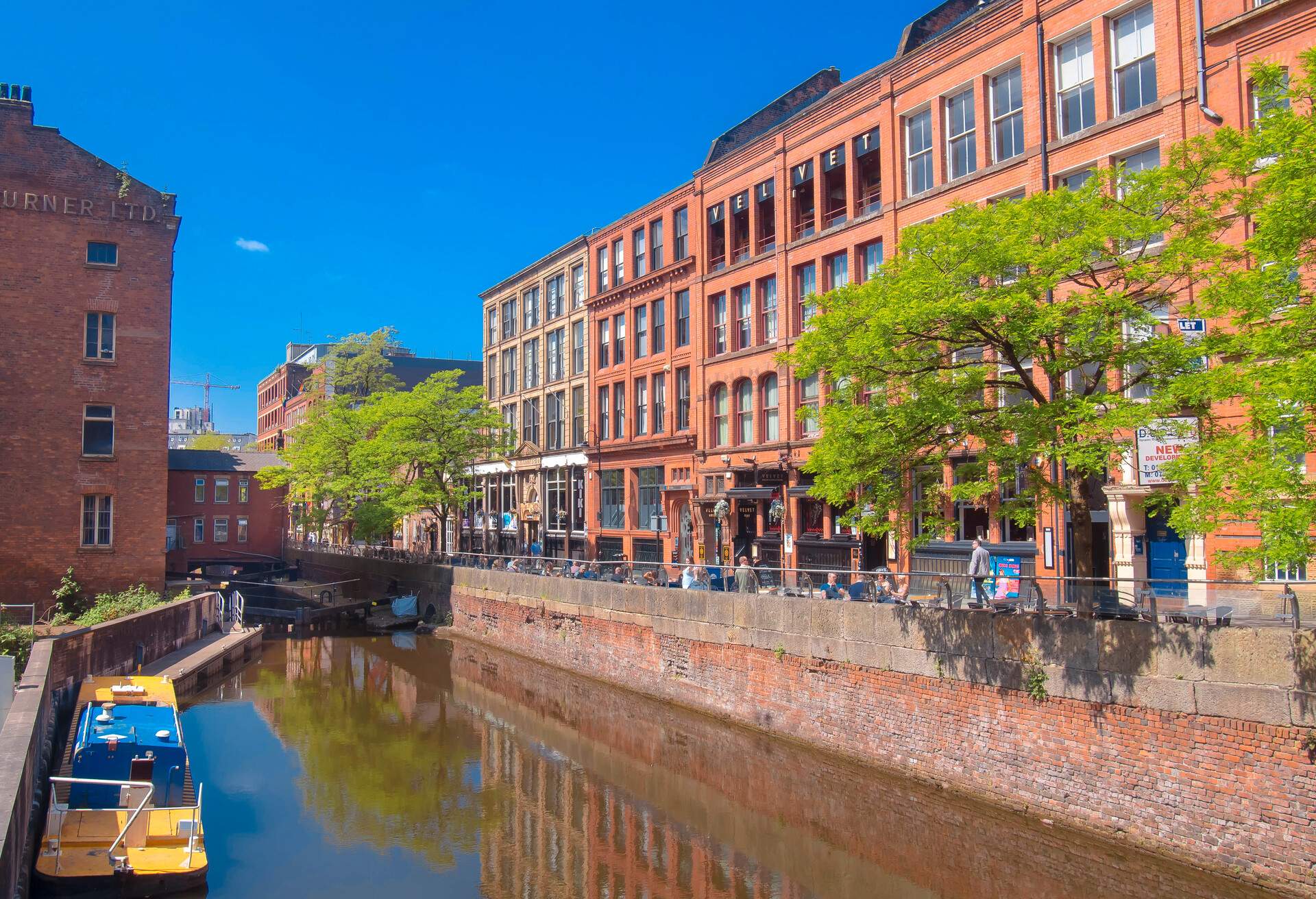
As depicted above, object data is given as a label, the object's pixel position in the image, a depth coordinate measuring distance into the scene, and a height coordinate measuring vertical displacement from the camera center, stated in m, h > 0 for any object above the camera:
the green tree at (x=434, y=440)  44.69 +3.88
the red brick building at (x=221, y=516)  55.22 +0.33
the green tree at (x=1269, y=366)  11.41 +1.90
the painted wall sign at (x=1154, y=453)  18.81 +1.32
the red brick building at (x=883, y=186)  22.12 +10.01
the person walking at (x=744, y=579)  24.17 -1.55
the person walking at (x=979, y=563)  19.70 -0.95
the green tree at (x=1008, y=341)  14.66 +2.94
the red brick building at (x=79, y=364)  33.00 +5.69
